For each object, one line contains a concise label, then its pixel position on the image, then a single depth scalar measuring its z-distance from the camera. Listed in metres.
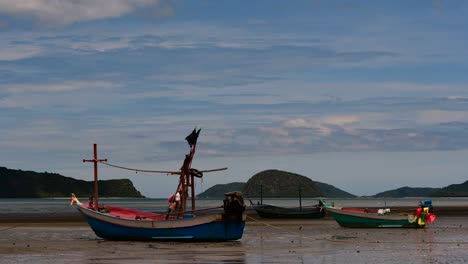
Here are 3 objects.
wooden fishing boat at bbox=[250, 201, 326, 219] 78.38
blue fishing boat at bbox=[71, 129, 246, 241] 42.66
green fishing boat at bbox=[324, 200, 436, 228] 59.47
